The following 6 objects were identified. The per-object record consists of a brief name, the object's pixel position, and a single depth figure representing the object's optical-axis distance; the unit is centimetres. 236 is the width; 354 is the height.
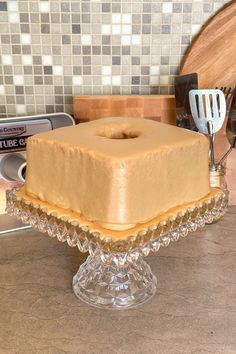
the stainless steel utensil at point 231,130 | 74
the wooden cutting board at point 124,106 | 80
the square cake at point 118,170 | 49
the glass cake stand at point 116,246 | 50
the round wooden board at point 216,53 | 78
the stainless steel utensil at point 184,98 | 75
